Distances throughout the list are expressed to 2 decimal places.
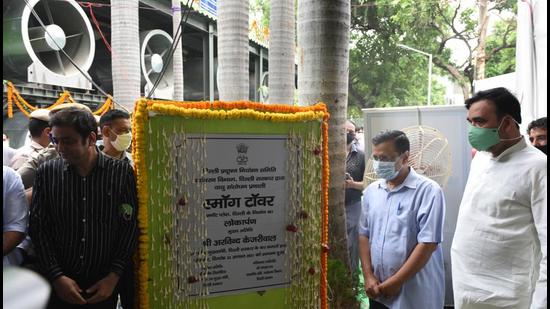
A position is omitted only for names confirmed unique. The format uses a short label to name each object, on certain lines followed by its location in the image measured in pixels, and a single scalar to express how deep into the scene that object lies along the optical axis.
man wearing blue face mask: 2.61
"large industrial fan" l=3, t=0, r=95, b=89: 9.33
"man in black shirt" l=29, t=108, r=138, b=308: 2.14
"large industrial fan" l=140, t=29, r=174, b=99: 13.02
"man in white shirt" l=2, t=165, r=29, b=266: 2.13
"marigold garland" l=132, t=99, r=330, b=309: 2.16
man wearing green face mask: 2.17
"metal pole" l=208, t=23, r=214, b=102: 14.30
